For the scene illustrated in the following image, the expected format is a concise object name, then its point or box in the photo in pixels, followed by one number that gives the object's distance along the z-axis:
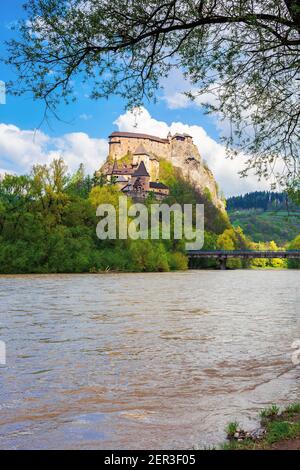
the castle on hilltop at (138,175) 170.81
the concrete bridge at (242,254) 100.19
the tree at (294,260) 117.44
